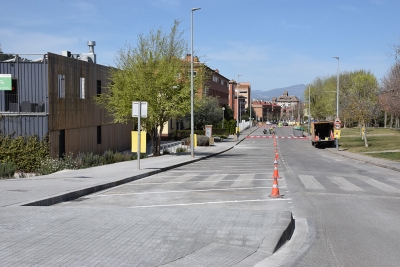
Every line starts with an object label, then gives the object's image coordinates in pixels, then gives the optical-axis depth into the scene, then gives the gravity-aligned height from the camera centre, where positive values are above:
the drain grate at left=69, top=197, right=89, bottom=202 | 12.63 -2.08
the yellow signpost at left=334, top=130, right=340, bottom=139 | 45.96 -1.23
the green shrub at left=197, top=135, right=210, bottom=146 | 52.44 -2.24
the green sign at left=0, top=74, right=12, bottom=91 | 24.50 +1.96
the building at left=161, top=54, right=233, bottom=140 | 36.68 +4.87
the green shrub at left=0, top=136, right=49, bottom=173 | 24.25 -1.56
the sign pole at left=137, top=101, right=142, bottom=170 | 20.60 +0.46
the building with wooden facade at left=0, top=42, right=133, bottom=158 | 25.41 +1.06
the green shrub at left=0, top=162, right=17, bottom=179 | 19.50 -2.03
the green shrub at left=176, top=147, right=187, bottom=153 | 40.89 -2.50
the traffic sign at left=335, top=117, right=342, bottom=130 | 45.80 -0.38
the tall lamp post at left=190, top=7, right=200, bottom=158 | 31.80 +1.33
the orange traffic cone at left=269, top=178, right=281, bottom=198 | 13.31 -1.97
